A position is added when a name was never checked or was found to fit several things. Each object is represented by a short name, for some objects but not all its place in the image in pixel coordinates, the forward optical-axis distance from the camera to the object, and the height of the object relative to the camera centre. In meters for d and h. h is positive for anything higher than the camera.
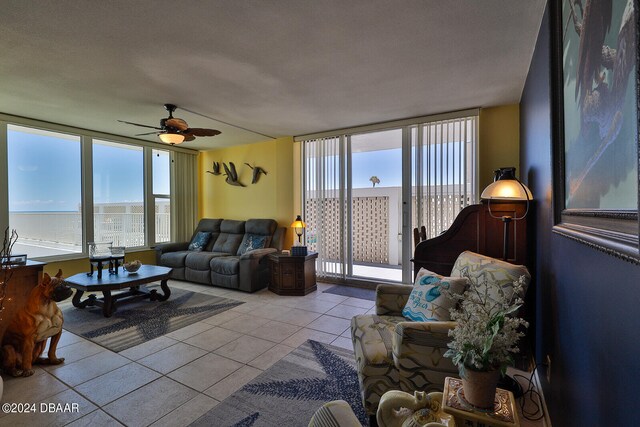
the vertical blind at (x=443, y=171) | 3.90 +0.52
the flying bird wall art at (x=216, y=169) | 6.27 +0.87
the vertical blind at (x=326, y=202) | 4.97 +0.14
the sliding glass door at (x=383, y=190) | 4.00 +0.32
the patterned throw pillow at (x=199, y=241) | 5.64 -0.58
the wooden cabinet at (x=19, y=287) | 2.40 -0.64
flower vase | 1.16 -0.69
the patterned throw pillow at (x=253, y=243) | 5.19 -0.58
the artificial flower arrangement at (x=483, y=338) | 1.15 -0.50
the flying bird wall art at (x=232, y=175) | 6.04 +0.71
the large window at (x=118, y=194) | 5.08 +0.31
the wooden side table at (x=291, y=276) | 4.43 -0.97
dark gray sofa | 4.61 -0.77
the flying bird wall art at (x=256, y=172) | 5.77 +0.73
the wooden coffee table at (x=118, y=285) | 3.44 -0.87
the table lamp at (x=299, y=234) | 4.54 -0.41
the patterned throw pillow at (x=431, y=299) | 1.93 -0.60
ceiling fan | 3.49 +0.96
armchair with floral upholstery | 1.69 -0.87
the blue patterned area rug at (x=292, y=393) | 1.82 -1.26
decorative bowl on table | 3.91 -0.73
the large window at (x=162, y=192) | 5.89 +0.37
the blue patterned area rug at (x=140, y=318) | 2.99 -1.25
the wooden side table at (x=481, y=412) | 1.13 -0.79
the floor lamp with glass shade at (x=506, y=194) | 2.35 +0.12
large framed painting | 0.73 +0.27
